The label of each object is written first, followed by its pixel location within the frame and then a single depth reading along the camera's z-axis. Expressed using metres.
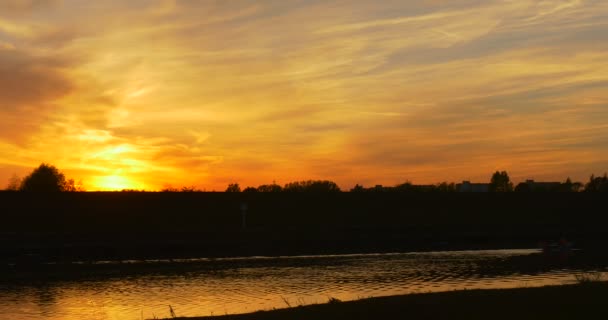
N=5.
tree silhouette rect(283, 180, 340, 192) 191.95
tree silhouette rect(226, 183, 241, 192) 182.25
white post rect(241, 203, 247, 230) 84.38
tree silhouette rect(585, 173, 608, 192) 193.40
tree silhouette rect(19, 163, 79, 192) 147.75
